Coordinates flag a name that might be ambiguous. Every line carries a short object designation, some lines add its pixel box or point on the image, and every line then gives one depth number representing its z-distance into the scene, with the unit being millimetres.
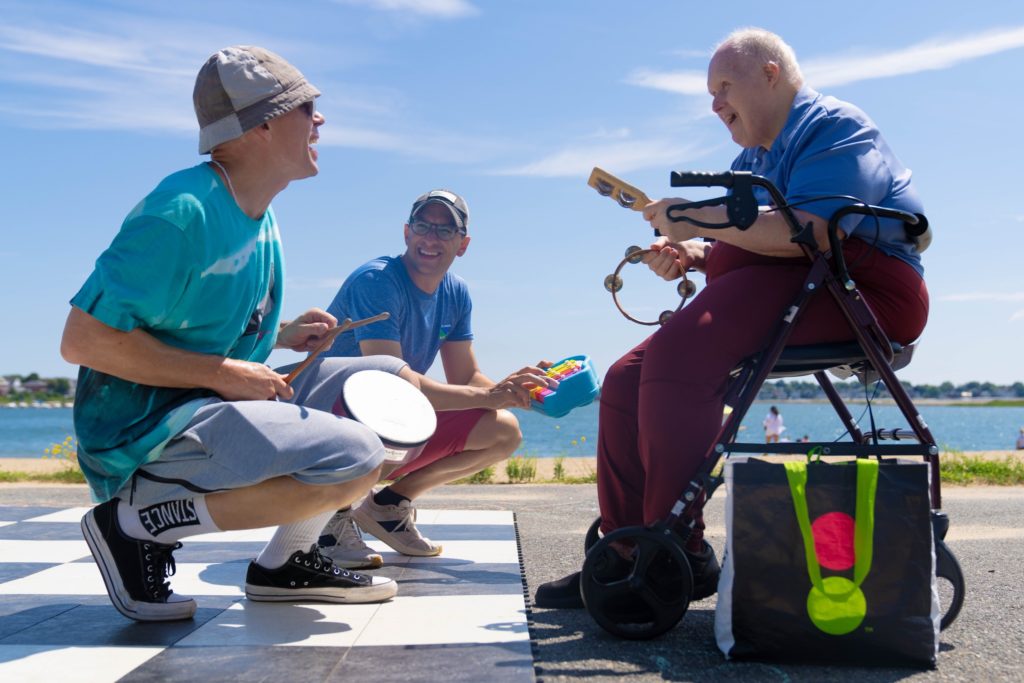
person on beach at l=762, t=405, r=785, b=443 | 24095
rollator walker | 2457
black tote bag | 2301
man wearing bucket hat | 2451
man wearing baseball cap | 3996
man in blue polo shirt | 2568
